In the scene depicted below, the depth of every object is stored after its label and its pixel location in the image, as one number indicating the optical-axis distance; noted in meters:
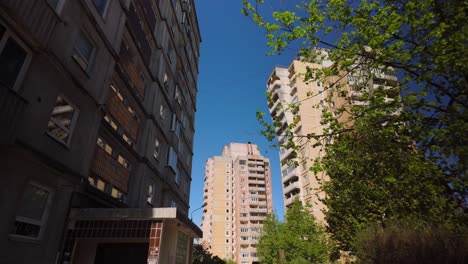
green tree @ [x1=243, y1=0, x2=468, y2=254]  7.37
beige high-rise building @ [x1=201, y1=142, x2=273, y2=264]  90.06
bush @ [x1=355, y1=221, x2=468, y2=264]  10.59
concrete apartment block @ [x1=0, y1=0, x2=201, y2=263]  7.12
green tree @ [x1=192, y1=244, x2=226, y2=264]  35.05
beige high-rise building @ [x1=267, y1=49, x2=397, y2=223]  48.16
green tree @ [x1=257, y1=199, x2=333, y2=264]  32.31
